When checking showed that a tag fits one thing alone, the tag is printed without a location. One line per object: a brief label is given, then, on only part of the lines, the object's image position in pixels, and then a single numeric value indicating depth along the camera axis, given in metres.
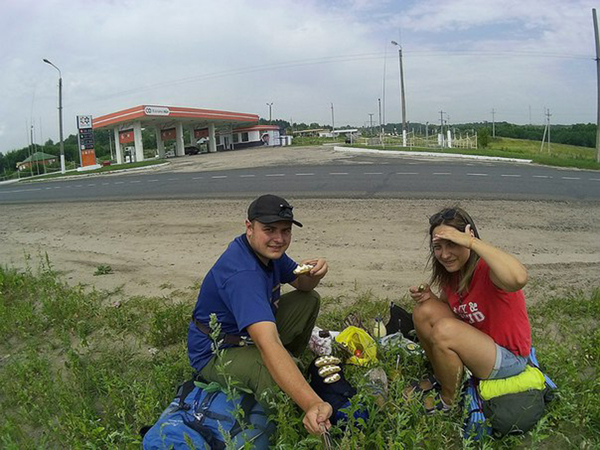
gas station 37.53
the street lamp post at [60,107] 31.89
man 2.18
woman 2.53
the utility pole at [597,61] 20.75
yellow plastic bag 3.19
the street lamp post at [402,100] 30.27
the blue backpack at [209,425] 2.33
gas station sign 32.78
